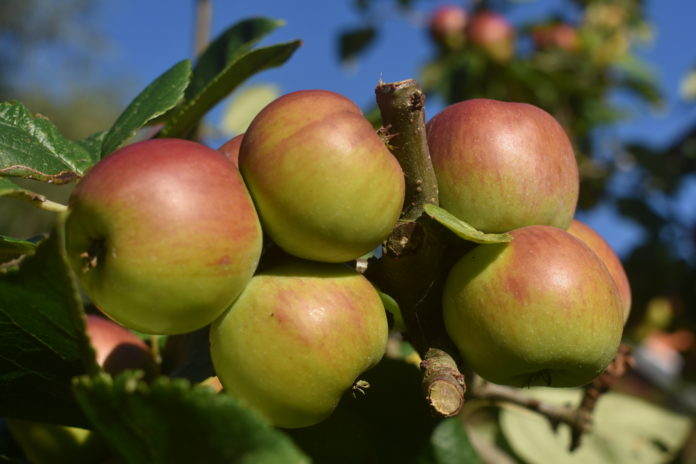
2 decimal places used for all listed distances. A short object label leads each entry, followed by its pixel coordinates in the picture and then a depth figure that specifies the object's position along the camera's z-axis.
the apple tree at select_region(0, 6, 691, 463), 0.54
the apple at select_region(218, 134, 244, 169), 0.68
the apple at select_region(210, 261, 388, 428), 0.58
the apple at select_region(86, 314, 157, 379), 0.83
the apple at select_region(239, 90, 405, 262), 0.59
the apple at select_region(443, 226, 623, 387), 0.62
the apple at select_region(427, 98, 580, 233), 0.68
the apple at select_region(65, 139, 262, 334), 0.55
